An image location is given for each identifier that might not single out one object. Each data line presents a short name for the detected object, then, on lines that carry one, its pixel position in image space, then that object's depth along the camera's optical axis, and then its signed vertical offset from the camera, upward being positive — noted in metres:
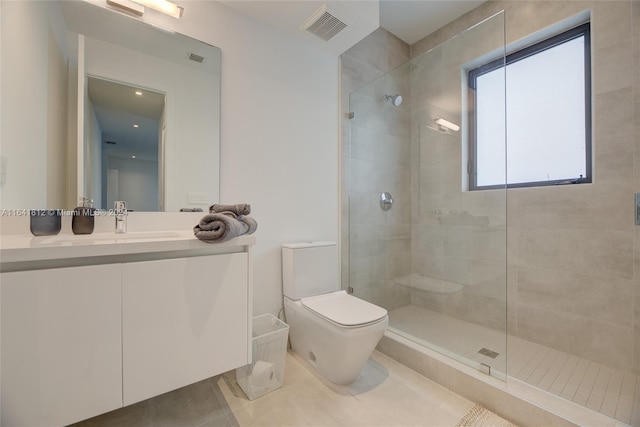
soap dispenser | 1.18 -0.03
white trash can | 1.39 -0.81
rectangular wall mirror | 1.08 +0.49
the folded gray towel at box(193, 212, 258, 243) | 0.99 -0.06
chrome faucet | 1.27 -0.02
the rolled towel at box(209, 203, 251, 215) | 1.22 +0.02
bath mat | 1.23 -0.96
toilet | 1.37 -0.55
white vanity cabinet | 0.71 -0.34
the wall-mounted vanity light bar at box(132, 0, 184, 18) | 1.37 +1.07
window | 1.77 +0.69
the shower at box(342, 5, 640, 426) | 1.55 -0.20
